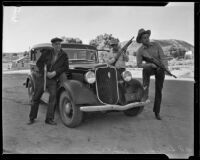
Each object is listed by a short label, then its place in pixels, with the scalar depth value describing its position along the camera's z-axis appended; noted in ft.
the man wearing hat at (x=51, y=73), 8.09
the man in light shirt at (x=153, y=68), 8.42
